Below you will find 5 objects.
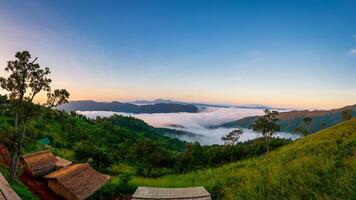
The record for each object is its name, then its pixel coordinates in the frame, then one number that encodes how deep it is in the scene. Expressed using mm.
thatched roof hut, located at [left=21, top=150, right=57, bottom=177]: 22609
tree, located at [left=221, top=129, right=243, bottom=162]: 62219
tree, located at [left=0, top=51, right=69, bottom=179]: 17156
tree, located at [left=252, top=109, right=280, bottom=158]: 57938
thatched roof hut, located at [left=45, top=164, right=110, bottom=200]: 19859
